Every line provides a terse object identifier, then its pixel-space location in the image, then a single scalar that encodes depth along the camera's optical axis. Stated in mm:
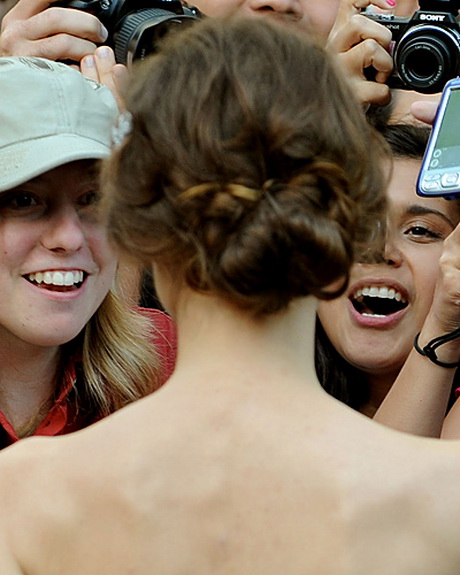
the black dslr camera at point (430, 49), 4478
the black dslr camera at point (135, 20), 4765
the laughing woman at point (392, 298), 4614
